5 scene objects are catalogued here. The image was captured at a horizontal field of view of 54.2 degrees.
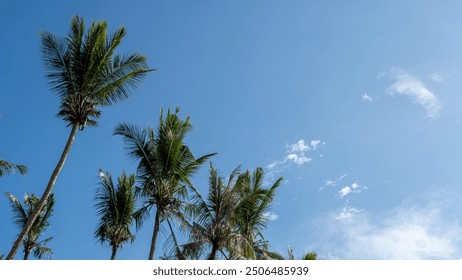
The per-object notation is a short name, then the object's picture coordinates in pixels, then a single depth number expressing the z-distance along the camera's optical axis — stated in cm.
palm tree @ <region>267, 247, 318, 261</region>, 1511
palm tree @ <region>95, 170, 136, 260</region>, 1947
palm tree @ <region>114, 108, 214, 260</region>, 1570
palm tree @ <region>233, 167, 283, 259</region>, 1722
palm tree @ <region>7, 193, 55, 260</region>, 2272
